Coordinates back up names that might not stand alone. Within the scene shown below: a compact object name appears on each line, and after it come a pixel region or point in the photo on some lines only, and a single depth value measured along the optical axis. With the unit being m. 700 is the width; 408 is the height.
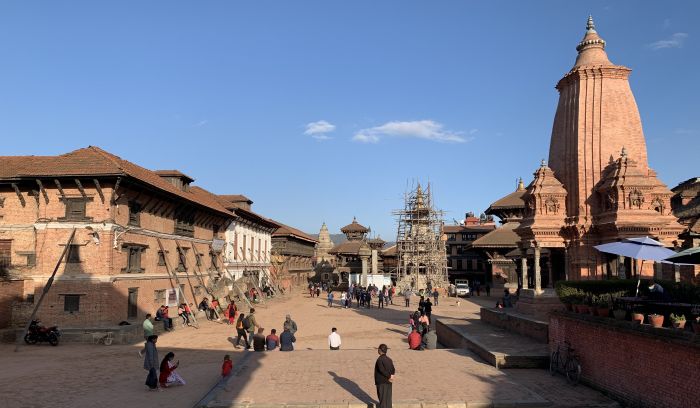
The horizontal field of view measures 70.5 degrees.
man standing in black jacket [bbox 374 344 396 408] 9.60
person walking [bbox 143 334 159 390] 12.42
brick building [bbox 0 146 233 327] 21.50
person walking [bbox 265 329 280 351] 17.31
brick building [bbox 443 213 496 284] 69.81
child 12.84
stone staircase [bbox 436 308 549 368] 14.02
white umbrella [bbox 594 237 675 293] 13.41
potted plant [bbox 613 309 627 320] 11.18
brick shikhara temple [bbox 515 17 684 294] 23.03
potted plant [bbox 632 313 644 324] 10.40
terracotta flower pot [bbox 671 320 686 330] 9.41
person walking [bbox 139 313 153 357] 18.80
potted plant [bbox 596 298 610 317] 11.65
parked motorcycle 20.03
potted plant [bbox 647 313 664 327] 9.90
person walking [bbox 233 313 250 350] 19.08
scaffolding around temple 52.41
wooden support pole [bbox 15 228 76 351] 19.32
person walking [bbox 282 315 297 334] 17.14
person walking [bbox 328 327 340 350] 17.23
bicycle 12.27
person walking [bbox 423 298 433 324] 23.31
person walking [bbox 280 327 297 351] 16.48
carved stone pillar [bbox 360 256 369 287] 52.26
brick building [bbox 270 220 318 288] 55.53
